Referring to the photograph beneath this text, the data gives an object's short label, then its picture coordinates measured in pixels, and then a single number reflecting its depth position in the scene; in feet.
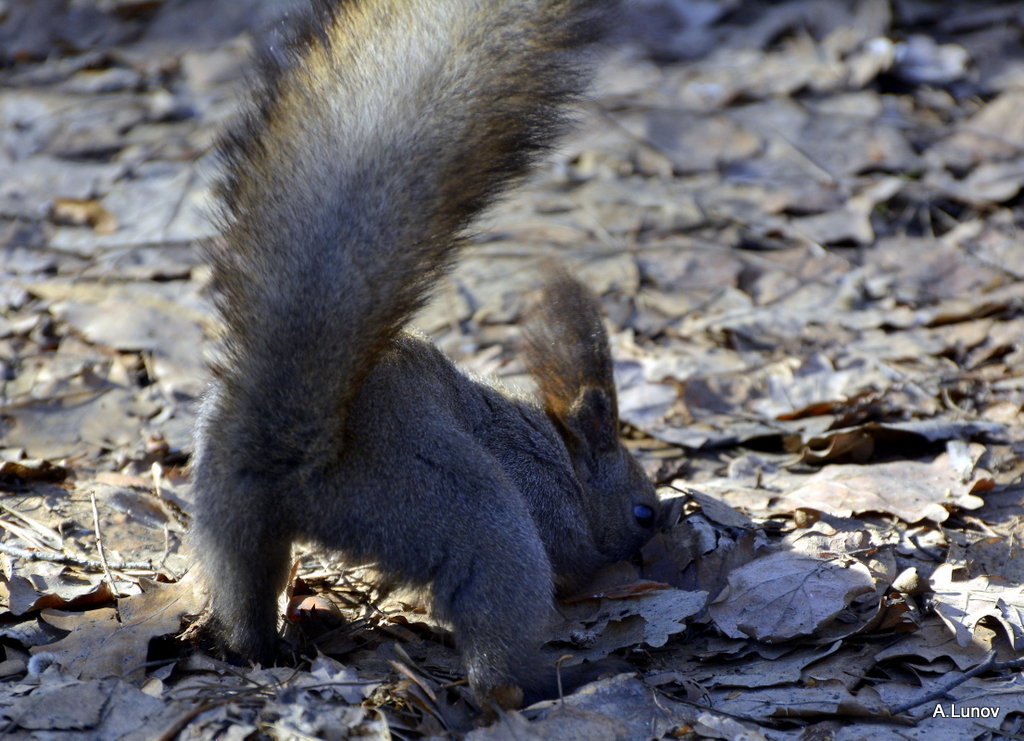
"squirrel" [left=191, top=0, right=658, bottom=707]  20.44
